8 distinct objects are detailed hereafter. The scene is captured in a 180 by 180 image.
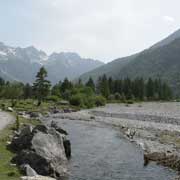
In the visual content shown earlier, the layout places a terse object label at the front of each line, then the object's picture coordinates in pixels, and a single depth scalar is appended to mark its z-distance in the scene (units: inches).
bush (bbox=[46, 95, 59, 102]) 5710.6
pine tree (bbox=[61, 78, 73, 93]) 6830.7
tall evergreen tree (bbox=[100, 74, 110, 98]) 7371.6
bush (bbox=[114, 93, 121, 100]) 7352.4
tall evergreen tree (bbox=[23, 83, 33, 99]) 7116.1
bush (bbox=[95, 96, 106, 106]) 6008.9
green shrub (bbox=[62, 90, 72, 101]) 6118.1
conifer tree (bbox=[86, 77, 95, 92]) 7714.6
